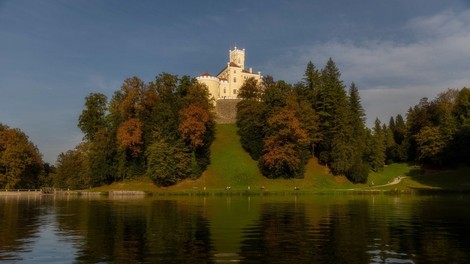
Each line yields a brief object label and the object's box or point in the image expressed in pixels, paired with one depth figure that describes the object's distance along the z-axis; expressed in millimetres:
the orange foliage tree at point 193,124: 74494
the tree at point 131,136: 72562
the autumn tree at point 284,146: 71812
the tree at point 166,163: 69312
